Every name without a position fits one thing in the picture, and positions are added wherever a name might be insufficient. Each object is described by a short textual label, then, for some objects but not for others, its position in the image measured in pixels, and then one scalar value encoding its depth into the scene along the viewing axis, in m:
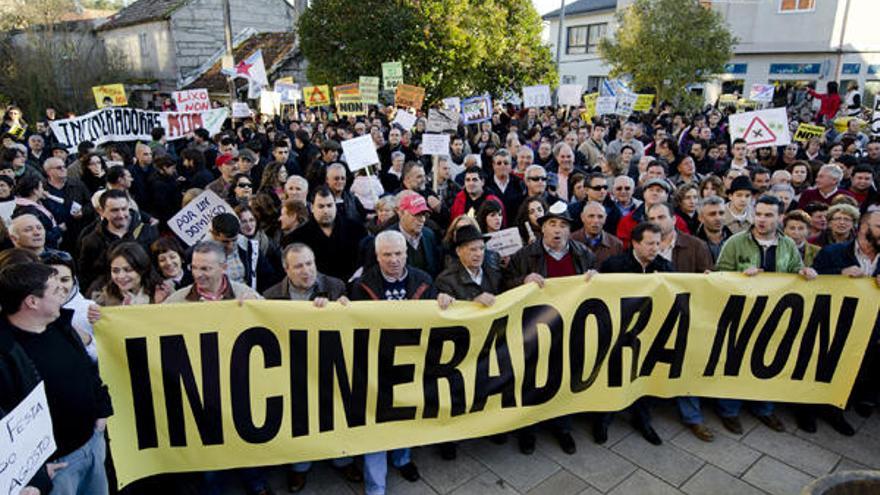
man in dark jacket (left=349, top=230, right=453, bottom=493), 4.07
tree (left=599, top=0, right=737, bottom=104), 22.27
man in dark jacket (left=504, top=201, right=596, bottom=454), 4.68
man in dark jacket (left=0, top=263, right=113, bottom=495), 2.60
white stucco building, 28.38
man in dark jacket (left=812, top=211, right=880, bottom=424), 4.53
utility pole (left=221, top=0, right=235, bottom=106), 18.56
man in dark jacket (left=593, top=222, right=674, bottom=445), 4.41
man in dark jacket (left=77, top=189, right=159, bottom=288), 4.86
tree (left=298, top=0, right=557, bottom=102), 16.41
